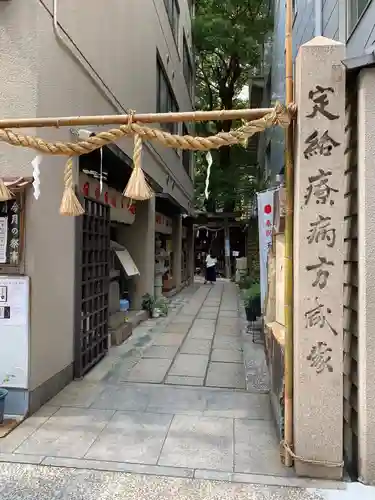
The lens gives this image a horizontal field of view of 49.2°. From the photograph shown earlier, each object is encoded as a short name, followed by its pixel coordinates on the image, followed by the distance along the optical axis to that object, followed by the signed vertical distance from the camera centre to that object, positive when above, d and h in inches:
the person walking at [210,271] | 915.7 -48.2
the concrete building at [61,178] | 198.4 +42.3
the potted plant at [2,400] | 183.0 -68.4
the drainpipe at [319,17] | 354.9 +203.4
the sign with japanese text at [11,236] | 198.4 +5.5
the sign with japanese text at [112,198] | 277.3 +41.7
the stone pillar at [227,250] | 1008.8 +0.2
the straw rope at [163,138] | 146.8 +41.2
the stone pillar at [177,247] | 746.2 +4.5
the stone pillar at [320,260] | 144.5 -3.0
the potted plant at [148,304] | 466.0 -62.6
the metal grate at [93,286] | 257.9 -26.2
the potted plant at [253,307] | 393.7 -54.6
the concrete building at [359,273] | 139.8 -7.7
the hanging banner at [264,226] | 298.2 +18.6
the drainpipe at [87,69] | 216.7 +115.0
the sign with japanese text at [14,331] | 196.7 -40.2
